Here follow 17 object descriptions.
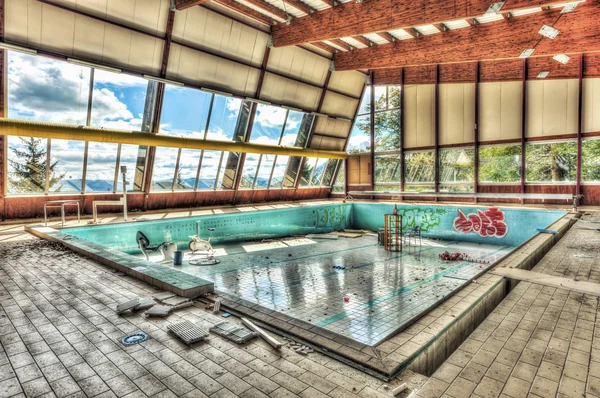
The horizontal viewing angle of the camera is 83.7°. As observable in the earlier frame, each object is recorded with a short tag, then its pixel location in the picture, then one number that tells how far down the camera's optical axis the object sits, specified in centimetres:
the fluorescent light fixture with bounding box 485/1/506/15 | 599
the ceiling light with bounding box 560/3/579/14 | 596
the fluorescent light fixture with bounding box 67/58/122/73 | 750
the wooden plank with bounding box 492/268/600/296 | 358
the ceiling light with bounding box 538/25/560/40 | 571
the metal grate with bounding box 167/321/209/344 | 251
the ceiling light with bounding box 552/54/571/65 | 693
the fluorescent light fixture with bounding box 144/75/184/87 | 864
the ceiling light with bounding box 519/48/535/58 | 714
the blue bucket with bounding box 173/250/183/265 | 736
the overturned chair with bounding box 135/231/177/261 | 763
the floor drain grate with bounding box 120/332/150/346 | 249
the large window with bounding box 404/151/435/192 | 1326
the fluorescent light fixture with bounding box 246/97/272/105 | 1093
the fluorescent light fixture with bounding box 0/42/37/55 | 667
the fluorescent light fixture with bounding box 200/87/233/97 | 980
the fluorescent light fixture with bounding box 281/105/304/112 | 1207
